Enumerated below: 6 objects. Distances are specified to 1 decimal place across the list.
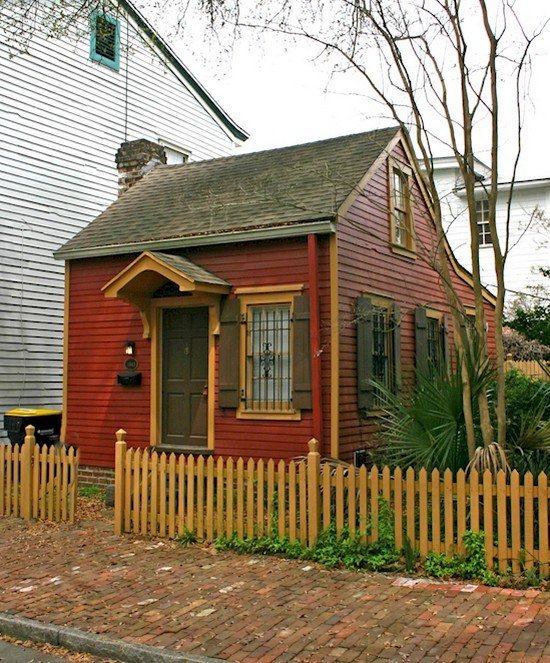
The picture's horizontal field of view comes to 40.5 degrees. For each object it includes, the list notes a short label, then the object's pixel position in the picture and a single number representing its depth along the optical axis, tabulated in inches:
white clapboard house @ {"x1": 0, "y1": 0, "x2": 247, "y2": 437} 583.2
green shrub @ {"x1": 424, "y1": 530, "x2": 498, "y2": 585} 263.7
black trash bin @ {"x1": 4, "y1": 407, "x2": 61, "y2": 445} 519.5
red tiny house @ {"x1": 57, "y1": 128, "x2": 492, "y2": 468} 418.3
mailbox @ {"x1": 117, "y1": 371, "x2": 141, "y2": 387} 480.7
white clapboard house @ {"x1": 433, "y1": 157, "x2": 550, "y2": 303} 968.3
